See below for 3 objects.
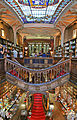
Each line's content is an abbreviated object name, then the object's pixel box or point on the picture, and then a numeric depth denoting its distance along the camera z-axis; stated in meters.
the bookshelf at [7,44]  6.93
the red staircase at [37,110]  5.41
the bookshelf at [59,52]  10.34
